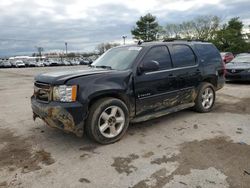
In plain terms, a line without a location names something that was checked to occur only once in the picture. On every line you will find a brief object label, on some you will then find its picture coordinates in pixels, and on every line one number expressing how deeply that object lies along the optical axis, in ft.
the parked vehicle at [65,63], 152.14
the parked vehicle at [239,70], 28.15
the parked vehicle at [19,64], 129.87
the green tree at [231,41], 111.50
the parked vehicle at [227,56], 48.27
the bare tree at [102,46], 248.55
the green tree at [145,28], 144.64
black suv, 10.30
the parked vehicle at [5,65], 128.57
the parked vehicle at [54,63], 147.18
